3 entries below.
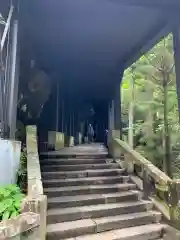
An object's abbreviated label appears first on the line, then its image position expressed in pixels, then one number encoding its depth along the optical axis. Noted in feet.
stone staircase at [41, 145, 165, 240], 9.70
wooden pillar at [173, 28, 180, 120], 13.56
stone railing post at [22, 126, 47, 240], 7.27
